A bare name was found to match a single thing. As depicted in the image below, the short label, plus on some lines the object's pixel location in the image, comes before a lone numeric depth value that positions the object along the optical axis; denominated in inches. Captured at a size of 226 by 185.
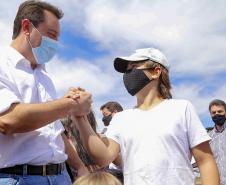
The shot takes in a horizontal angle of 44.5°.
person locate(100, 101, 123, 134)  177.2
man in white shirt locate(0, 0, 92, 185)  69.5
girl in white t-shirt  72.4
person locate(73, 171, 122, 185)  65.6
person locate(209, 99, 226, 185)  166.7
